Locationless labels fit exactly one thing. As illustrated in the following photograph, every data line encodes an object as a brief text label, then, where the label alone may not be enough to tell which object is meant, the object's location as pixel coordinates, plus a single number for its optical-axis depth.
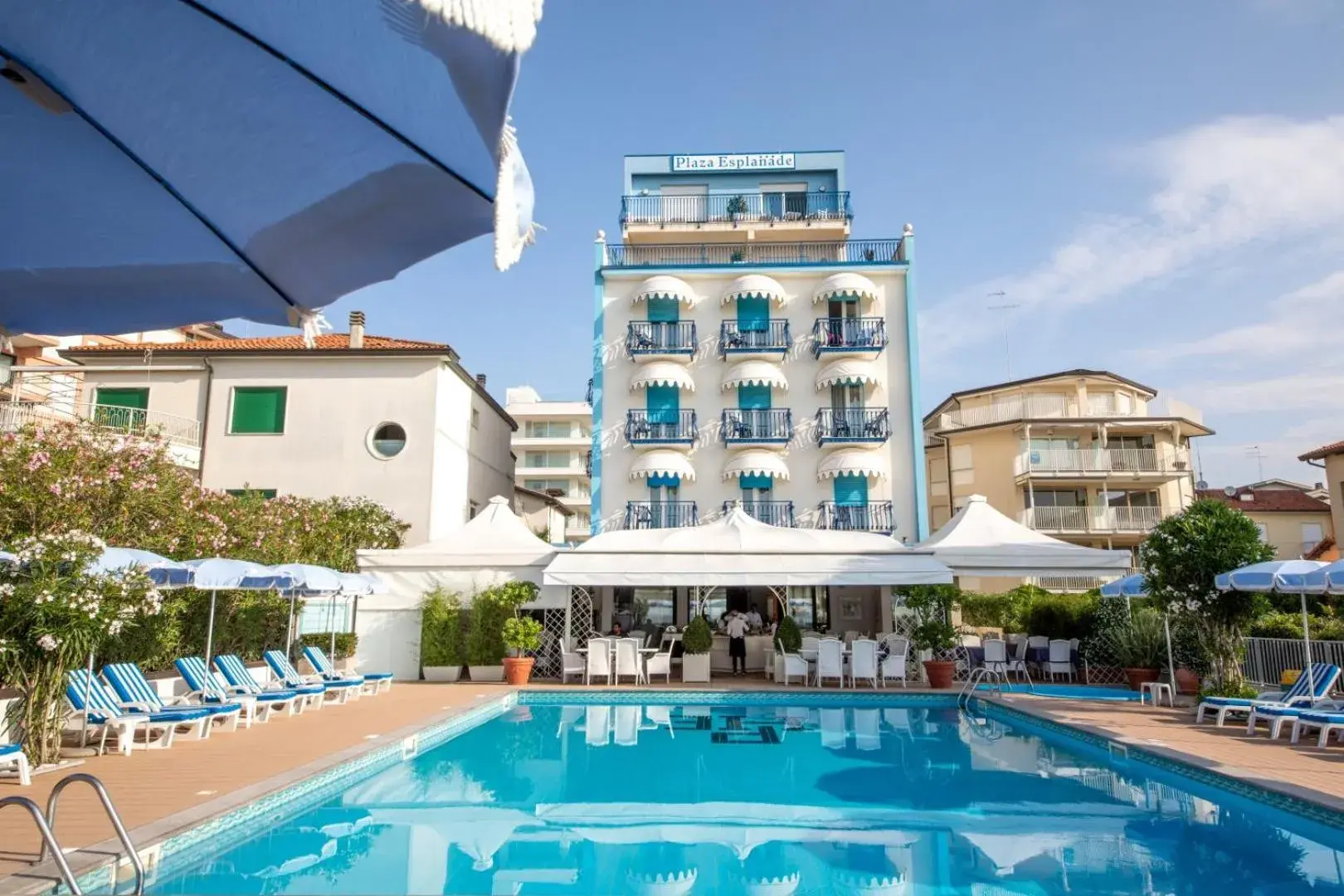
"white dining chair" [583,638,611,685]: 18.84
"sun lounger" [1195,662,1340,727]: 13.16
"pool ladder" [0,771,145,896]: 5.09
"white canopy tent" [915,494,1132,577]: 18.92
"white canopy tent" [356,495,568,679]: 20.25
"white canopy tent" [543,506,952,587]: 18.77
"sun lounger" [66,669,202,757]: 10.78
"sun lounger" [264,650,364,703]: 15.38
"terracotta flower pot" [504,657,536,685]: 19.19
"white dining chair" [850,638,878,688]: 18.52
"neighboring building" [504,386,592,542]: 65.19
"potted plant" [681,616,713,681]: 19.34
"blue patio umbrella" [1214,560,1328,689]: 12.84
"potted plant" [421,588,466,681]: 20.22
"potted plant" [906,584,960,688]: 18.73
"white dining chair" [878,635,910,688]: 18.52
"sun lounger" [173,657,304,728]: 13.05
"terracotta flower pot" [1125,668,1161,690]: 18.39
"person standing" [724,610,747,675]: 21.47
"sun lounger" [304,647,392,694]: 17.25
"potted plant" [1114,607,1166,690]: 18.53
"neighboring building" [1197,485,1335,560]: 45.69
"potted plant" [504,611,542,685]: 19.23
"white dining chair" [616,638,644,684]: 19.12
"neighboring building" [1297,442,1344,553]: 32.41
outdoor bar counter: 21.78
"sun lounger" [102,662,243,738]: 11.47
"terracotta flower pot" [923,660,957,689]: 18.66
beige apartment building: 37.25
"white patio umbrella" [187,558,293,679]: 12.34
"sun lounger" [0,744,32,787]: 8.47
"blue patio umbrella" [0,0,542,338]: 2.53
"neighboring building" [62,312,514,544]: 24.97
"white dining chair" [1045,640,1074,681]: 19.91
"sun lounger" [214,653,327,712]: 14.19
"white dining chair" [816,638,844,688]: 18.56
